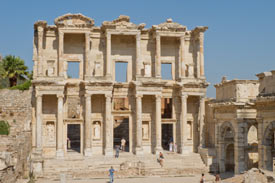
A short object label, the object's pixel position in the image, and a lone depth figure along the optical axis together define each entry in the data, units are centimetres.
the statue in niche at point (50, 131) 3028
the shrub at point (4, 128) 2924
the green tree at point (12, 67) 3841
